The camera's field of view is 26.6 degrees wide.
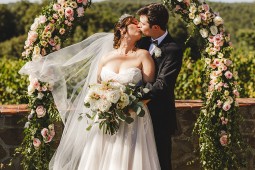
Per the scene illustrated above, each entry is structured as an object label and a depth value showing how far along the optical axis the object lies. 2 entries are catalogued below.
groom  4.39
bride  4.42
